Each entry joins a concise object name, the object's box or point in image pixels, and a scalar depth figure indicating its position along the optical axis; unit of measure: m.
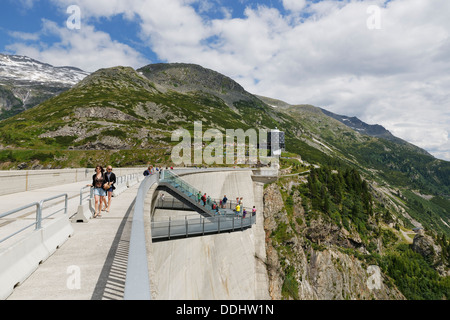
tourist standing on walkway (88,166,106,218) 11.19
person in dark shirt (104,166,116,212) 11.71
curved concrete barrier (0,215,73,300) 4.91
